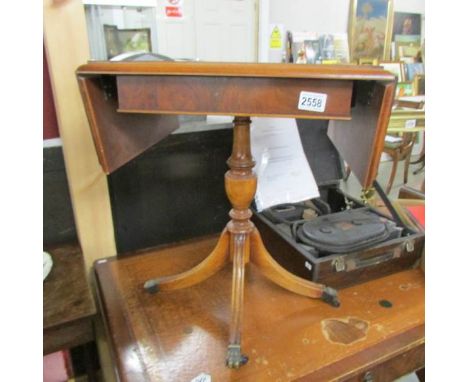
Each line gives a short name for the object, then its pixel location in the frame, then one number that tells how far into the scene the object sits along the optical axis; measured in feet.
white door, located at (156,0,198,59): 7.68
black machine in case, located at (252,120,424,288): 2.92
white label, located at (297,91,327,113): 1.77
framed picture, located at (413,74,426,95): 12.04
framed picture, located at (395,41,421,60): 12.34
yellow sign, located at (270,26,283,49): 9.92
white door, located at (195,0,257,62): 8.38
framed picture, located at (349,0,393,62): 11.26
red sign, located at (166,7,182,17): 6.85
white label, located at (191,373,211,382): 2.20
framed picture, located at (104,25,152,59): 5.22
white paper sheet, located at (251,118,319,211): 3.65
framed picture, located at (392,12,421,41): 12.07
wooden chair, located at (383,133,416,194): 10.15
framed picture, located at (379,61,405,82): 11.57
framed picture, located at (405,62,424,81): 12.17
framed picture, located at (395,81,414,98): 11.60
